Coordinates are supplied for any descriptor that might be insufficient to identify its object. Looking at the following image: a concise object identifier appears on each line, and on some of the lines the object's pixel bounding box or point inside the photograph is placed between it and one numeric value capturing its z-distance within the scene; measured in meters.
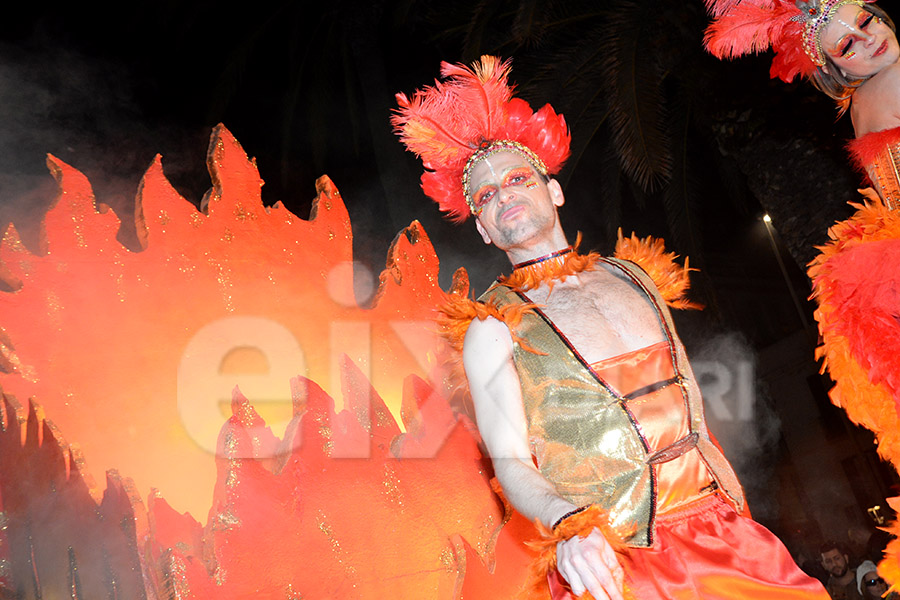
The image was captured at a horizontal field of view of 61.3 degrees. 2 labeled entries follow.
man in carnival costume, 1.84
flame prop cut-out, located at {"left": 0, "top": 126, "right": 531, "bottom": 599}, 2.13
